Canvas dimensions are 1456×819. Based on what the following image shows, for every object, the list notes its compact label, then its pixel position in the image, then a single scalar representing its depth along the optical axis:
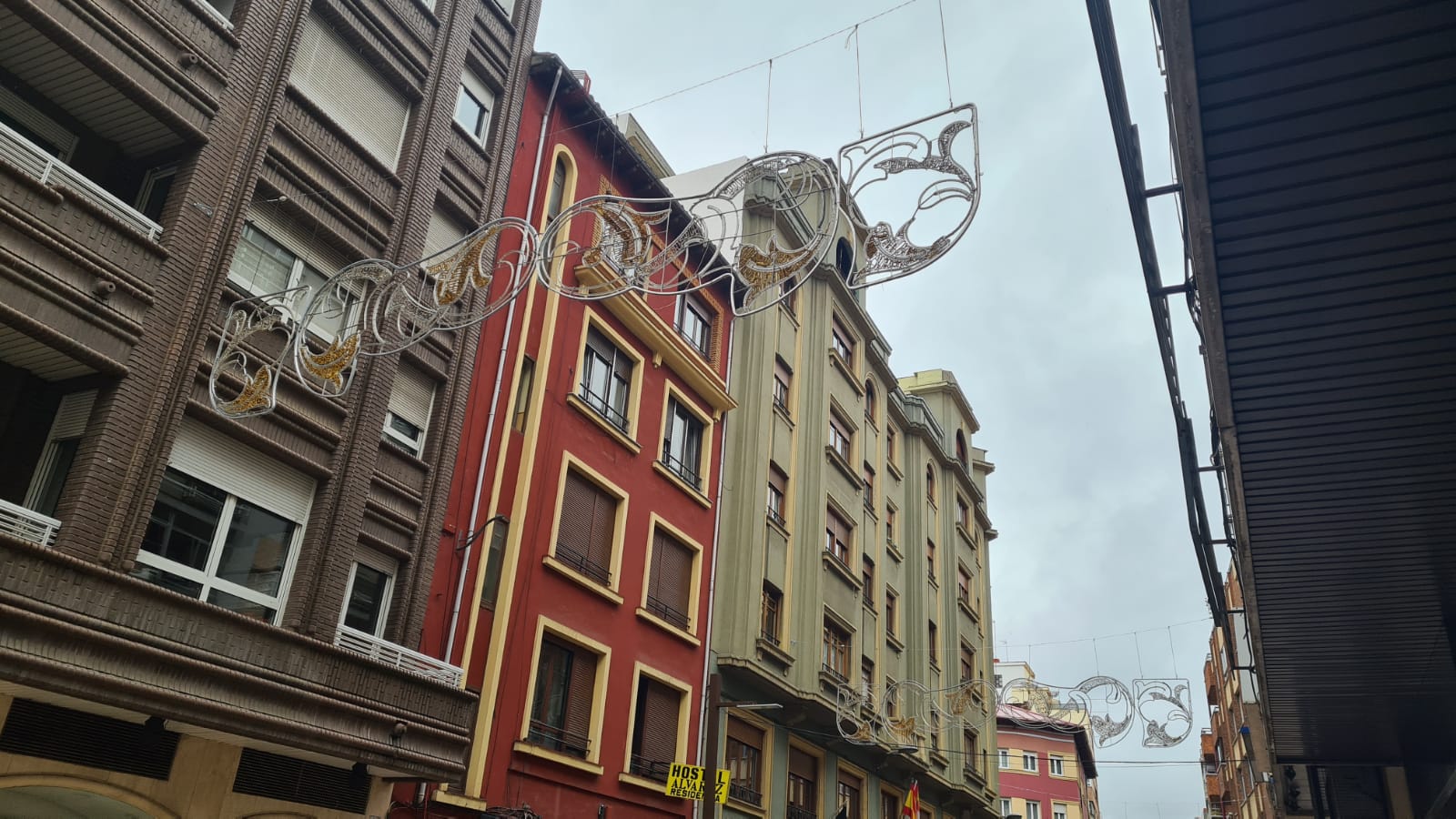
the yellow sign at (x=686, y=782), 19.62
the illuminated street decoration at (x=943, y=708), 23.72
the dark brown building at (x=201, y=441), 10.57
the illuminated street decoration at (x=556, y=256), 9.61
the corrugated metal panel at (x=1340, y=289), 5.80
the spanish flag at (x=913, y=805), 27.67
